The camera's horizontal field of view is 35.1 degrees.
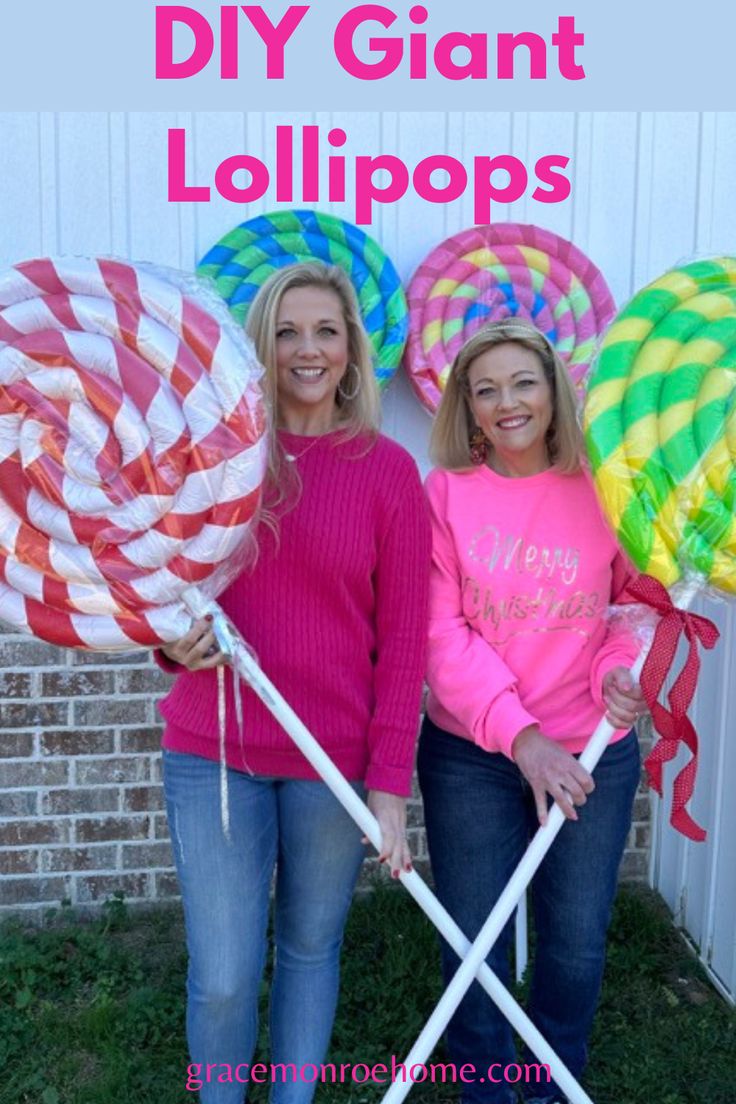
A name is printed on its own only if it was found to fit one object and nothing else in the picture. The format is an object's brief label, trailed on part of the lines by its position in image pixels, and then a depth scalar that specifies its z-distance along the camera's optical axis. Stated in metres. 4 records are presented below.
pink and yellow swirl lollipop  3.22
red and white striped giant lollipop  1.89
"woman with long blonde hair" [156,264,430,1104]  2.13
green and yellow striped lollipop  2.01
